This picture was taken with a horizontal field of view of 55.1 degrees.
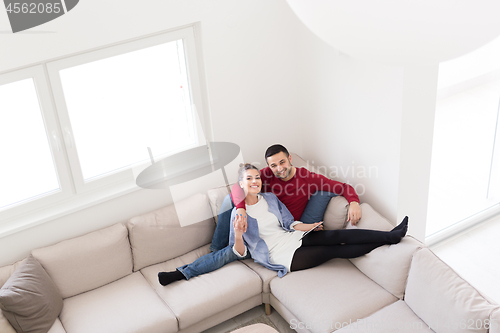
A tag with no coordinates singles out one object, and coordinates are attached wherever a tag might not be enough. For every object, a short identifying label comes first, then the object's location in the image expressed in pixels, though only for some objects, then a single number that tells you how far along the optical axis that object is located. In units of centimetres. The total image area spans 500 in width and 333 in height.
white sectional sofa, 287
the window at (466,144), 372
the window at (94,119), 321
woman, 334
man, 346
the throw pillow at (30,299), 283
